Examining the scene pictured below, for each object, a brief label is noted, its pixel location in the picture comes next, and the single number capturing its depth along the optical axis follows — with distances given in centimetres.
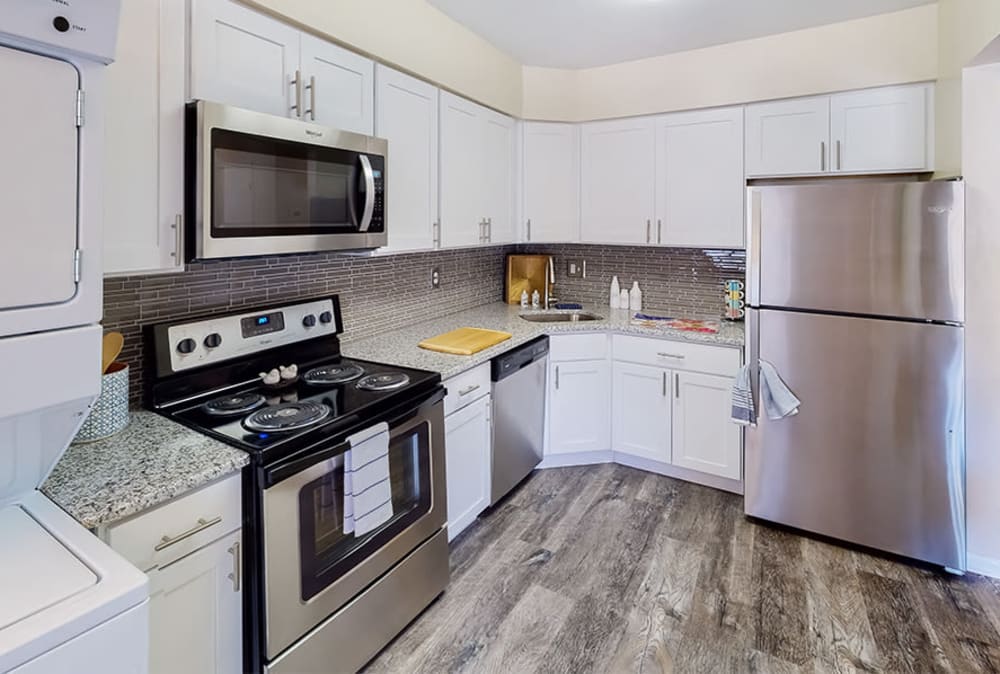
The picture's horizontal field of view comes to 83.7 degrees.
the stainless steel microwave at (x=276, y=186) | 157
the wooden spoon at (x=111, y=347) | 158
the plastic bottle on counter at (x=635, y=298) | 376
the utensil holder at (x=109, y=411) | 148
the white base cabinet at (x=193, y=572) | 125
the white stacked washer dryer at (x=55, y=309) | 90
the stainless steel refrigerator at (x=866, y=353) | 226
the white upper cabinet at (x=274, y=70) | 163
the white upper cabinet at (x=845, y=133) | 273
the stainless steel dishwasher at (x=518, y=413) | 276
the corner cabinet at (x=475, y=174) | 285
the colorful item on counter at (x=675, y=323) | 316
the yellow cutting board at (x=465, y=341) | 256
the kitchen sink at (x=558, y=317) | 363
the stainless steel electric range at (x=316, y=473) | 149
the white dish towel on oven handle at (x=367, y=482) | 169
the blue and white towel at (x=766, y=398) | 256
